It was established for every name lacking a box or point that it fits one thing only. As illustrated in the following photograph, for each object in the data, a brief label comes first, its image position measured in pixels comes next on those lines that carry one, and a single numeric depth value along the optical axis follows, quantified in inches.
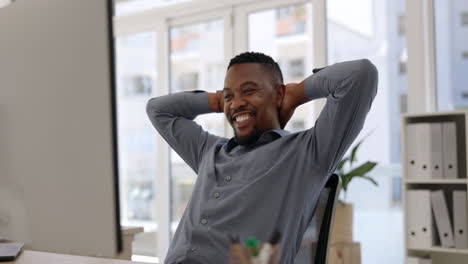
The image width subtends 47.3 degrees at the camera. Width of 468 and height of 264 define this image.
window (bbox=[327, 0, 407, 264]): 146.5
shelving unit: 112.0
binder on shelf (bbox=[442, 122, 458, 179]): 111.9
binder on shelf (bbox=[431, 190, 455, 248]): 111.1
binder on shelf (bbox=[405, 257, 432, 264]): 114.9
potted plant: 132.9
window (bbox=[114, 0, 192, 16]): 197.9
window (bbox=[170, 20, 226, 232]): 188.2
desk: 44.3
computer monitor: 28.2
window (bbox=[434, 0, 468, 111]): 136.8
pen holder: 27.1
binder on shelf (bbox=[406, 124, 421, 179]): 115.0
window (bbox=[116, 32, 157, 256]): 206.7
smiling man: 56.3
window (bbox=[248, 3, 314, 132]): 164.6
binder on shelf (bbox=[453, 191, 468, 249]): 109.7
